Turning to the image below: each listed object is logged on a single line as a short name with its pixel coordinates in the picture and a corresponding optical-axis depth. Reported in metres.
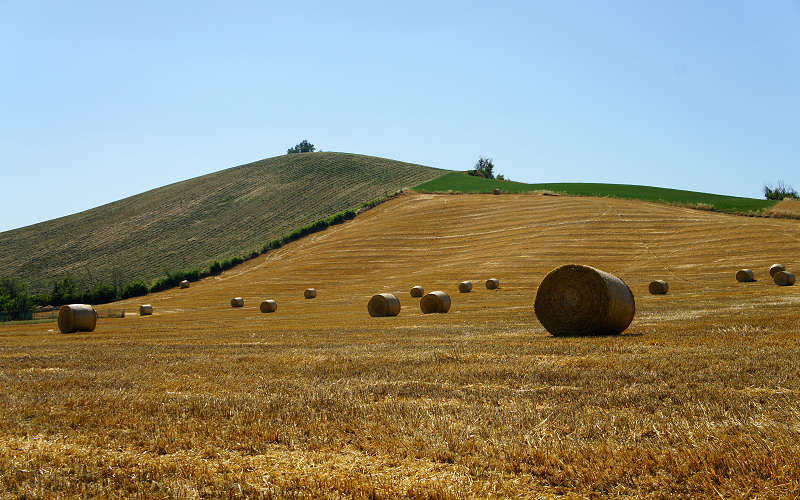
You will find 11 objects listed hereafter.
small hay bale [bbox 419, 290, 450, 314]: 30.73
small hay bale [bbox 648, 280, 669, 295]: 34.56
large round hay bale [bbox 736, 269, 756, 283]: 38.16
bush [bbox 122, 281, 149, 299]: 67.25
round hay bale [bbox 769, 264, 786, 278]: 38.84
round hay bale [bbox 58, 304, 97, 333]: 27.86
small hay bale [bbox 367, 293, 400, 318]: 30.16
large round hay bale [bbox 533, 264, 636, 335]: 16.88
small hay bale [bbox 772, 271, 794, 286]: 34.75
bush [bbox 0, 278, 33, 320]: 46.30
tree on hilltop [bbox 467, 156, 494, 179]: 111.88
